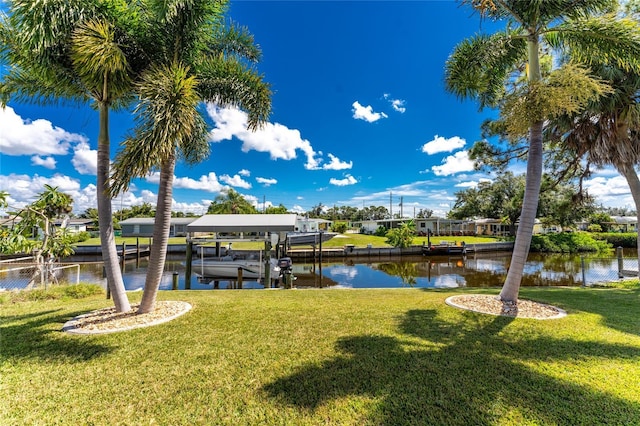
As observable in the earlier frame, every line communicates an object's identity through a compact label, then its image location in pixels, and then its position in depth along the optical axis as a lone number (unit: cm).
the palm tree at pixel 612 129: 750
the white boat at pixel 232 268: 1364
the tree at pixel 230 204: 4931
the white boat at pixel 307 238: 2448
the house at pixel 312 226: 3612
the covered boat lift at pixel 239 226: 1092
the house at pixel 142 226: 2884
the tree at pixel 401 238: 2810
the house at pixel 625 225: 4789
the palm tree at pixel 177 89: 440
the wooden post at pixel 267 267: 1095
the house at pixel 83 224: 4577
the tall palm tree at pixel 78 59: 431
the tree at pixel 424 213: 7731
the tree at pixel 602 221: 4386
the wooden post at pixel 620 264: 1146
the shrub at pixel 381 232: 4148
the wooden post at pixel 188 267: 1199
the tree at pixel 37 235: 545
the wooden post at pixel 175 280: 1026
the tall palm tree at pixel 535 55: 515
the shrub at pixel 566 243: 2798
